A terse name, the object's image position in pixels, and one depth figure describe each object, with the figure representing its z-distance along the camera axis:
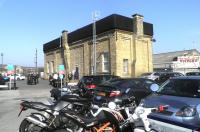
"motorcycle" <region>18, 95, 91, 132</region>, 3.83
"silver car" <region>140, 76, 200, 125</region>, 3.30
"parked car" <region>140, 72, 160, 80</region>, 15.00
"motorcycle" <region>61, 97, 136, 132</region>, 3.44
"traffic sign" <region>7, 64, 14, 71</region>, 17.03
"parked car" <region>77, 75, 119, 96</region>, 8.78
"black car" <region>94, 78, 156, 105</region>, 5.73
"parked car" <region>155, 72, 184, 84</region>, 14.58
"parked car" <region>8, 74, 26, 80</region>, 38.66
